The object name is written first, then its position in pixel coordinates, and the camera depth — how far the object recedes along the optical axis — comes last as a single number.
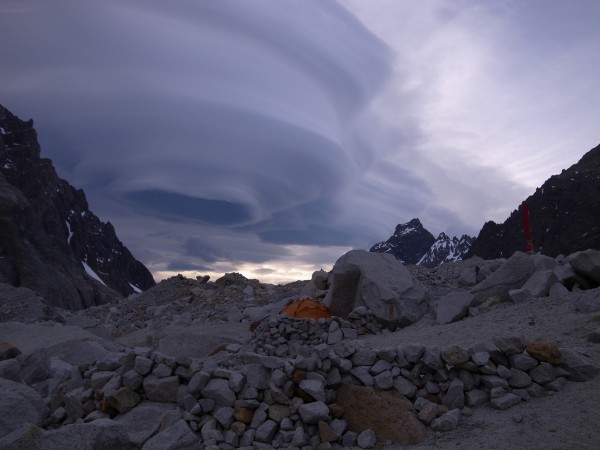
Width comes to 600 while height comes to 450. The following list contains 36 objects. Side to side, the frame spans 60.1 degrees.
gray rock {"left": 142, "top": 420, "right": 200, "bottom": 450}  5.41
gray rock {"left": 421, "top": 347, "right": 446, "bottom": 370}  6.51
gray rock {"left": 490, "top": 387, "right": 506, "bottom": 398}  6.09
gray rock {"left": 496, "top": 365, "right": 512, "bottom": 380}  6.26
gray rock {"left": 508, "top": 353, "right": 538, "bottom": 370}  6.25
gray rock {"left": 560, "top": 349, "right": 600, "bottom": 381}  6.09
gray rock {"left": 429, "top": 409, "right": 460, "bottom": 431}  5.87
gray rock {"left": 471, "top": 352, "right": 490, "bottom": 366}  6.30
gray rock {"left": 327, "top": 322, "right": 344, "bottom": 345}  10.86
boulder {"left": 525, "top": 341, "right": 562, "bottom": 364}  6.20
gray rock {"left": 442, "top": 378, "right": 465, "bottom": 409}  6.27
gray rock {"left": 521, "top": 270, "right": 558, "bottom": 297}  9.72
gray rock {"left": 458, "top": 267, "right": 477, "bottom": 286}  13.66
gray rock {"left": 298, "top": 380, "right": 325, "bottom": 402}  6.29
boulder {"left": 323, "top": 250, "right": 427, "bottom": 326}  11.75
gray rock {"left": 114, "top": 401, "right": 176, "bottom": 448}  6.31
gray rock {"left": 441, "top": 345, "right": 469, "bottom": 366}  6.37
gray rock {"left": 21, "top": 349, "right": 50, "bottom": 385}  8.88
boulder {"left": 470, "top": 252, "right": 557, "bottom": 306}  10.91
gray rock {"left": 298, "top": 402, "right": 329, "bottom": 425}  6.11
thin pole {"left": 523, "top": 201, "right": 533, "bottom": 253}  14.44
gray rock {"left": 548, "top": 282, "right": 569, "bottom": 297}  9.35
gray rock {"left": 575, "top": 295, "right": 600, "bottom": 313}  8.09
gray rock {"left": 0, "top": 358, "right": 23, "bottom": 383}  8.01
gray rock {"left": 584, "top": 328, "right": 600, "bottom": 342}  6.91
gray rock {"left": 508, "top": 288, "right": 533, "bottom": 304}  9.76
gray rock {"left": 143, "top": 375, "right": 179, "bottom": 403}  6.79
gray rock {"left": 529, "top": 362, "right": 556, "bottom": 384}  6.15
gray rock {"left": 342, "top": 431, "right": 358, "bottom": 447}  6.04
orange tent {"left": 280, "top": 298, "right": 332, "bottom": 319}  12.44
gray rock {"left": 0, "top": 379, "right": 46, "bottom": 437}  5.86
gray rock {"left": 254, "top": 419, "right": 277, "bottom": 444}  6.06
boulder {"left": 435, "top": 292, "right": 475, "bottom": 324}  10.59
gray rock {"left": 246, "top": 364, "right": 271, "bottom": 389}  6.59
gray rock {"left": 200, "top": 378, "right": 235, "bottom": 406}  6.50
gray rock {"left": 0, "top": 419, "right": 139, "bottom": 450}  4.45
